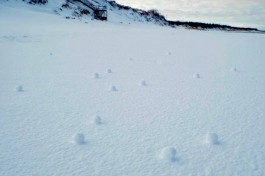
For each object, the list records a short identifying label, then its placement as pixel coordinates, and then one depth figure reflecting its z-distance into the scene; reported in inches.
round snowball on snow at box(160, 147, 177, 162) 72.6
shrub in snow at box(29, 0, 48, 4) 986.1
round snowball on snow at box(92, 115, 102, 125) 95.8
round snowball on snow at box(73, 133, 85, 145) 80.9
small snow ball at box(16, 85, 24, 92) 131.8
